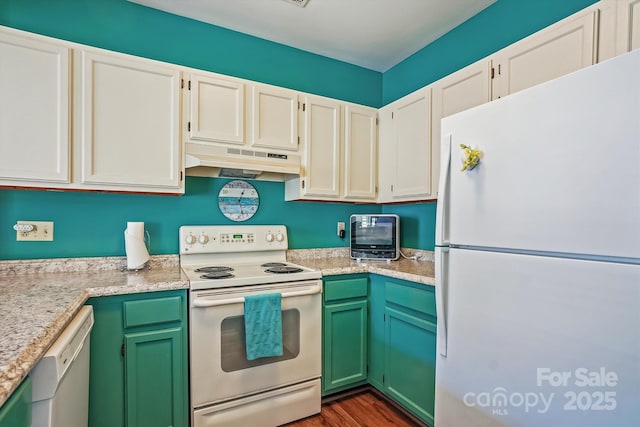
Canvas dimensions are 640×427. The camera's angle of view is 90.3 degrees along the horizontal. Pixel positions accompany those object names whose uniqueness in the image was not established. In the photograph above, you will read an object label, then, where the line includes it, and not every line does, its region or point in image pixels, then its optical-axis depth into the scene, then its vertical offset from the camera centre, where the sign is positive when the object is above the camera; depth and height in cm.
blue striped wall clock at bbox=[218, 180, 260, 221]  232 +7
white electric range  166 -74
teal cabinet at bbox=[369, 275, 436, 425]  174 -80
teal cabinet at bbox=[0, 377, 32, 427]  67 -46
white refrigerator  90 -15
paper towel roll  186 -22
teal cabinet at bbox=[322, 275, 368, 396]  206 -81
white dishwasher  88 -55
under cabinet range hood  194 +31
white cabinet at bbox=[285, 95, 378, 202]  233 +45
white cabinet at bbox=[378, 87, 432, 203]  218 +46
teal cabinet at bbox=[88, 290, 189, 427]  148 -75
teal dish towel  172 -63
